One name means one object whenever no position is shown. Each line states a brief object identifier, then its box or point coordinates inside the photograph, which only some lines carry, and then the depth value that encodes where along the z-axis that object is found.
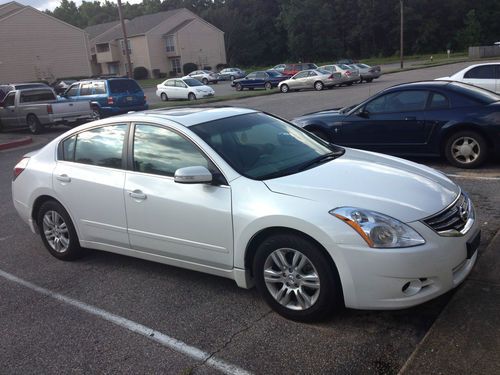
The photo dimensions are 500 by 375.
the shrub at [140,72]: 68.56
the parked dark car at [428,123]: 7.83
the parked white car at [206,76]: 51.26
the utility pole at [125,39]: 26.26
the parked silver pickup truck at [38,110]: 17.70
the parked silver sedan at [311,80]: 30.98
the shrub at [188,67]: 67.44
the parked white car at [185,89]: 30.16
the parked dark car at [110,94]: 19.53
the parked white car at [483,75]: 14.27
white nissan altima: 3.44
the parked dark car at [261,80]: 36.41
